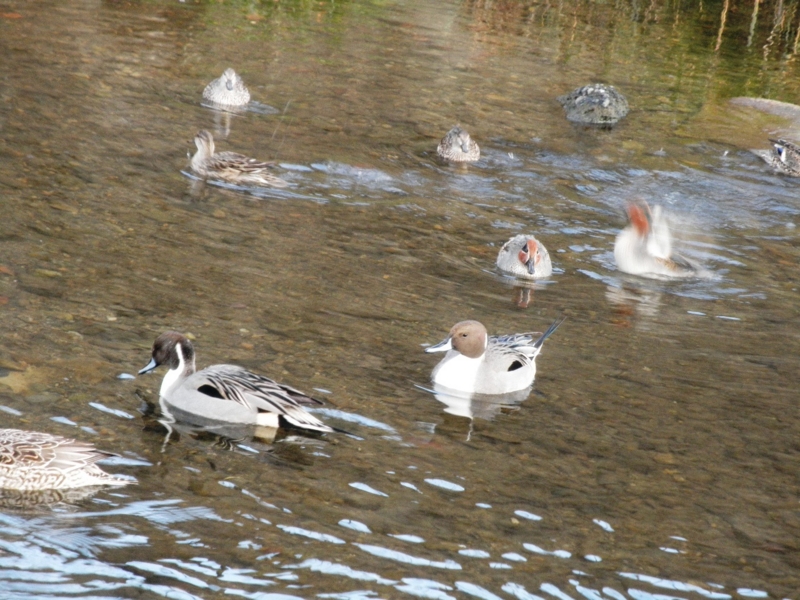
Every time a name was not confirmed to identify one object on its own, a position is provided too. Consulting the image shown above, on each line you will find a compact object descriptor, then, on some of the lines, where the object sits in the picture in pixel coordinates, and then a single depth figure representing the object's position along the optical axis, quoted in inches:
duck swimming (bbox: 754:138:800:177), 617.0
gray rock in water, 677.9
